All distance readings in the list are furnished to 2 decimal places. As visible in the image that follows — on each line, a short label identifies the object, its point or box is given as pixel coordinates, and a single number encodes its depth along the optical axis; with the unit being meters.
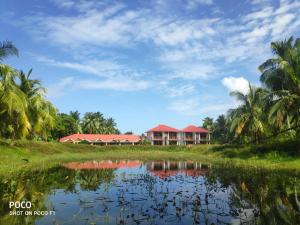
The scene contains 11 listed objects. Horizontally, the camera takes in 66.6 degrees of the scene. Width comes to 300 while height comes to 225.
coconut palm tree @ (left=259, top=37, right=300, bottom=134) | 19.85
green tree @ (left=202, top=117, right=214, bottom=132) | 70.11
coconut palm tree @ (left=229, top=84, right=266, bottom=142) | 30.20
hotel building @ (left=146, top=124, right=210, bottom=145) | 65.71
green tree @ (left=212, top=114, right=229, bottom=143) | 66.83
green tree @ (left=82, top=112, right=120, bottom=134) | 66.81
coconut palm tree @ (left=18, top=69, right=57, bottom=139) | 28.84
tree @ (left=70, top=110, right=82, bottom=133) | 63.31
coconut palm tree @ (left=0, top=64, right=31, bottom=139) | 17.29
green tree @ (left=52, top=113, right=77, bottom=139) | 55.52
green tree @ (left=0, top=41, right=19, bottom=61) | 16.95
